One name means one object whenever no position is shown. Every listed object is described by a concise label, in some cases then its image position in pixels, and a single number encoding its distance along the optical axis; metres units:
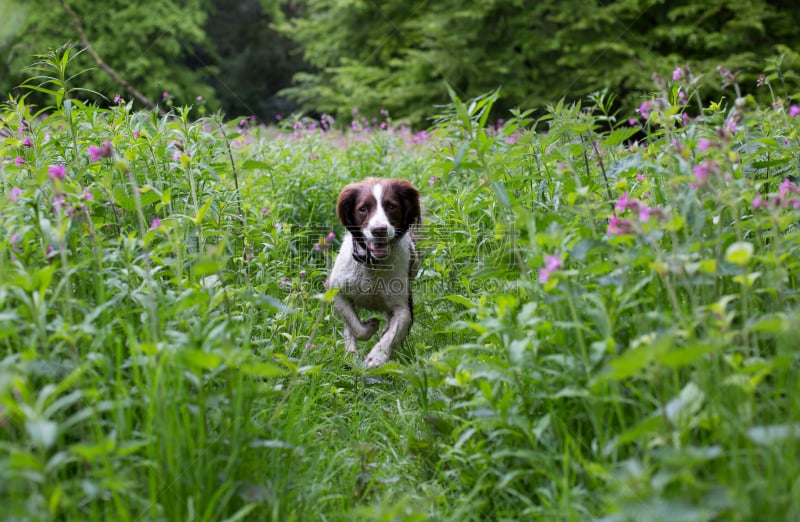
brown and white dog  4.11
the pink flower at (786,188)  2.17
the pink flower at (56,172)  2.02
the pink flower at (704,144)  2.04
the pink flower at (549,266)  1.98
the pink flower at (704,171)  1.91
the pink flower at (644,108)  2.54
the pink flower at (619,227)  2.03
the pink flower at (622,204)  2.34
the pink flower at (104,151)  2.19
